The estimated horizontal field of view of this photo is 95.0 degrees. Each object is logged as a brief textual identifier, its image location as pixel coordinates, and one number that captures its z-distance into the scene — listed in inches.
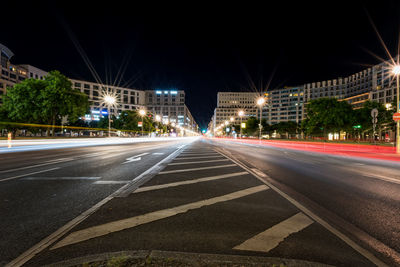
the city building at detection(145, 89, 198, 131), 7180.1
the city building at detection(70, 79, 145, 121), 4485.7
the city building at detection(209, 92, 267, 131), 7427.7
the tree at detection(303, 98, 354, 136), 1860.2
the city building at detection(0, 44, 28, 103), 2792.8
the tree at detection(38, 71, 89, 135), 1277.1
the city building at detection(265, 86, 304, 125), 5334.6
